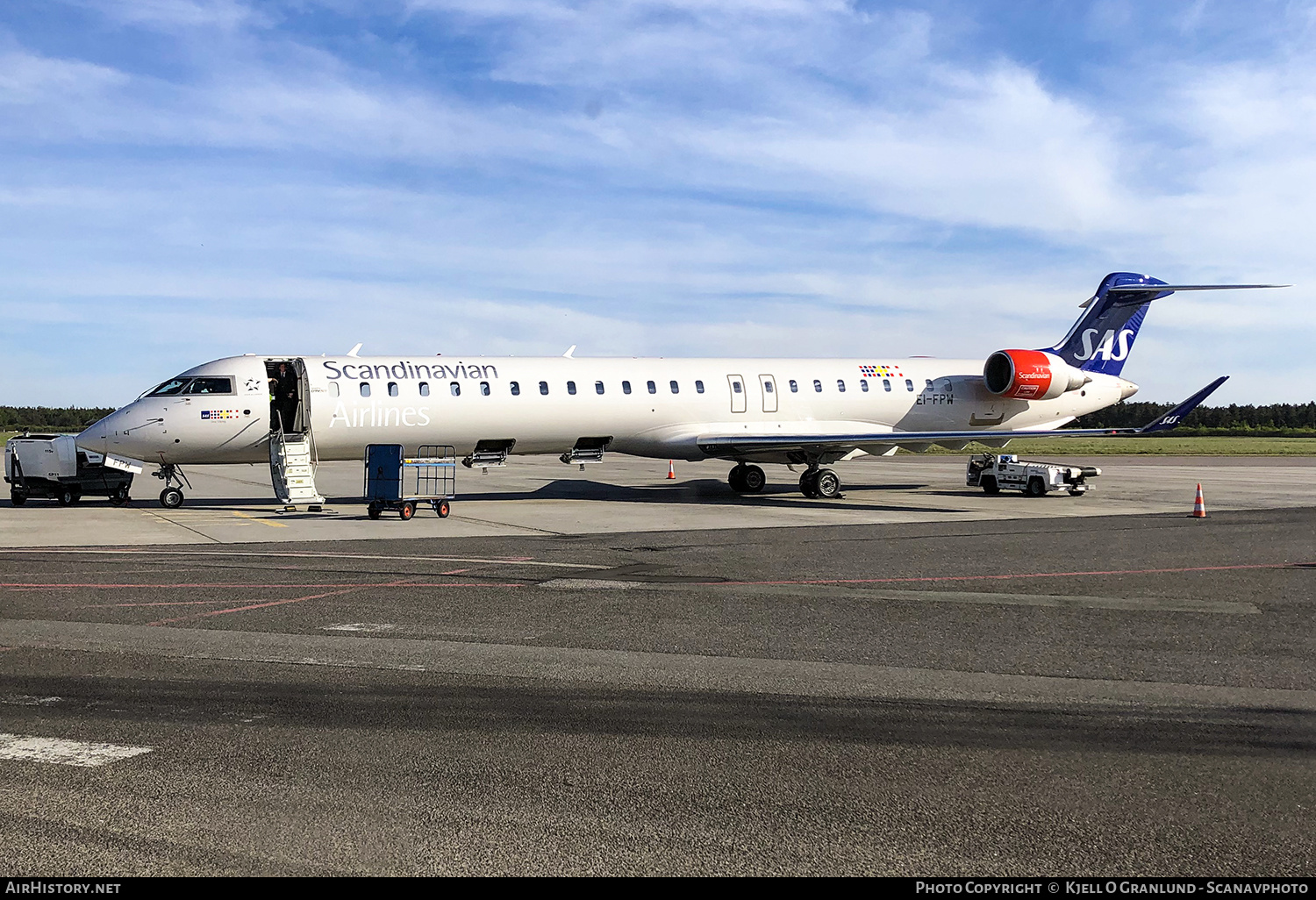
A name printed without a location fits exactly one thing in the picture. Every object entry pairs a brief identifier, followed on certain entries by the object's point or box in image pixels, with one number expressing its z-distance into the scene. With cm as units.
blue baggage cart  2111
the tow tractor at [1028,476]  2755
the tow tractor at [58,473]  2456
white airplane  2281
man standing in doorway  2344
